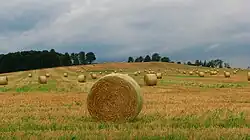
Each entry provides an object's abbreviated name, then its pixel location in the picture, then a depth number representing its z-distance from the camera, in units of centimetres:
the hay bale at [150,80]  3891
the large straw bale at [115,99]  1527
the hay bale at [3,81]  4516
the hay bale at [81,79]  4839
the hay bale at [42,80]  4500
